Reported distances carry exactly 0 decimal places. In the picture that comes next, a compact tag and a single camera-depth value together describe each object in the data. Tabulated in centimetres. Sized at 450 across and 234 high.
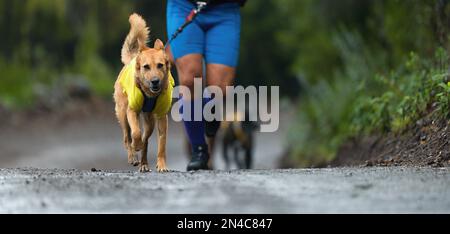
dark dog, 2755
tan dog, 1394
